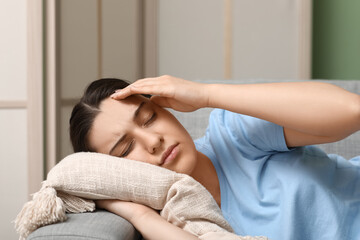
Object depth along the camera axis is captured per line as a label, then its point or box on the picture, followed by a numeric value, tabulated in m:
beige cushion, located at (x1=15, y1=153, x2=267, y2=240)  1.39
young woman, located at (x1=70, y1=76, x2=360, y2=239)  1.38
